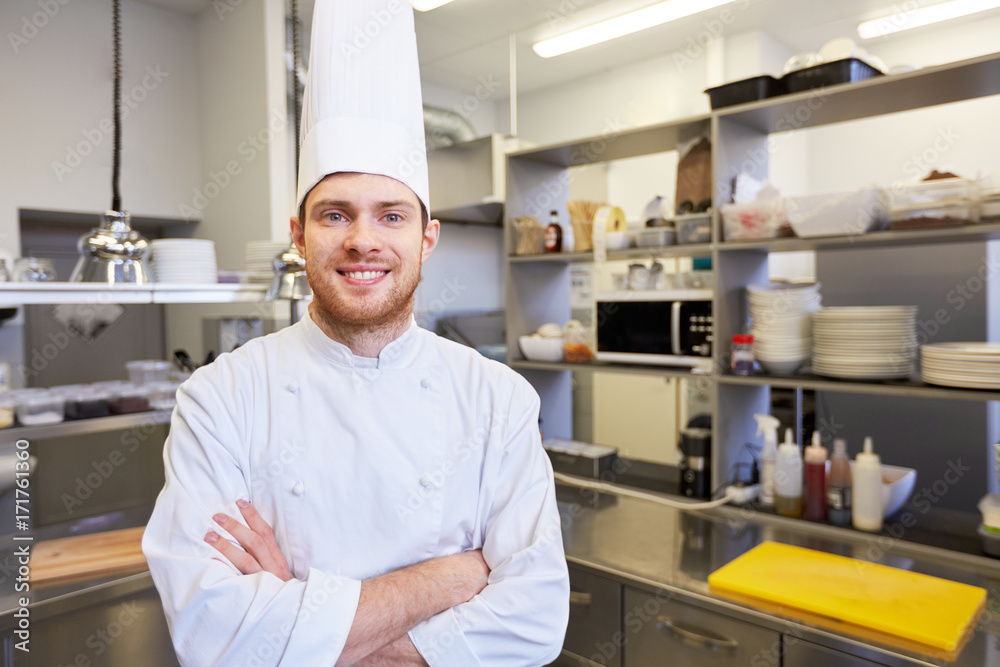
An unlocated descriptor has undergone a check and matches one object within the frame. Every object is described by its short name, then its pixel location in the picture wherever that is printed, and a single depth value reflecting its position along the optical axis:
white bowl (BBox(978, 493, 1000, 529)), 1.71
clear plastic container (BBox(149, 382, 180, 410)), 2.00
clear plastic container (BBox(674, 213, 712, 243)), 2.21
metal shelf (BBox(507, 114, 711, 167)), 2.25
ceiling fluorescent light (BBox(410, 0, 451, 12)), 3.29
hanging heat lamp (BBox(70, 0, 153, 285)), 1.73
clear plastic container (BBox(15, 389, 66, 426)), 1.77
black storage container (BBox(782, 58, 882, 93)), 1.90
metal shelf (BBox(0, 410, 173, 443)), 1.69
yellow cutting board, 1.42
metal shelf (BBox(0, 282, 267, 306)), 1.61
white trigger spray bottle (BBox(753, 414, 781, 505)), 2.13
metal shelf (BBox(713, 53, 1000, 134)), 1.73
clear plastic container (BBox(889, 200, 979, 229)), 1.73
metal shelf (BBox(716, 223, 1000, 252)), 1.72
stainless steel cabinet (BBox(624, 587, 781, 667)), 1.57
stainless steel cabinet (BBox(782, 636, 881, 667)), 1.42
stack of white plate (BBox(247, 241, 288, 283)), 2.15
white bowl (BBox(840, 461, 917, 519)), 1.97
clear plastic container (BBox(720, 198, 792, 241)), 2.03
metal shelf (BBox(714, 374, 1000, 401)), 1.71
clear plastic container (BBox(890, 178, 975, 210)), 1.72
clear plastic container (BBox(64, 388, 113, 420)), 1.87
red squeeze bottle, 1.99
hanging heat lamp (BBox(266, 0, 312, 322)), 1.92
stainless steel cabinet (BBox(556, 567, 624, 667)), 1.83
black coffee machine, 2.27
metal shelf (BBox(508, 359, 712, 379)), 2.31
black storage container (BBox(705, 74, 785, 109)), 2.07
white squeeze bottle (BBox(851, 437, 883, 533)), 1.89
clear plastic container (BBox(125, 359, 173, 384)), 2.19
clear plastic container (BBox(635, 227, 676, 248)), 2.29
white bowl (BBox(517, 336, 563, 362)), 2.67
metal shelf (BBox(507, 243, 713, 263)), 2.20
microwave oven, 2.24
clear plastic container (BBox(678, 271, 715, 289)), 2.32
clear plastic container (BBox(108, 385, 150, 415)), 1.94
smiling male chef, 1.04
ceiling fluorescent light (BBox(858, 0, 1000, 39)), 3.42
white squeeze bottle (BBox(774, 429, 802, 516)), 2.04
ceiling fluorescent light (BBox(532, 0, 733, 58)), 3.41
